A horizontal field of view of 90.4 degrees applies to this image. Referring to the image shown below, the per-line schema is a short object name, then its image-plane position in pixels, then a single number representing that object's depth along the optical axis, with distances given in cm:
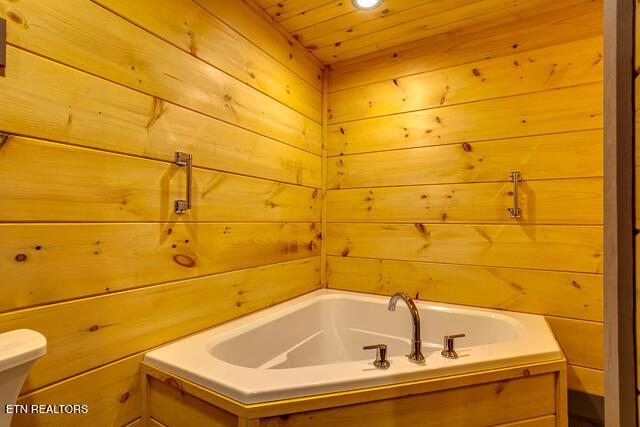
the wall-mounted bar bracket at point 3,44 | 83
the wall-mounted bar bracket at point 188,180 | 128
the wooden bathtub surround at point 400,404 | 92
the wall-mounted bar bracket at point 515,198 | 169
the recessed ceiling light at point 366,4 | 165
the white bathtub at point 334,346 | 97
